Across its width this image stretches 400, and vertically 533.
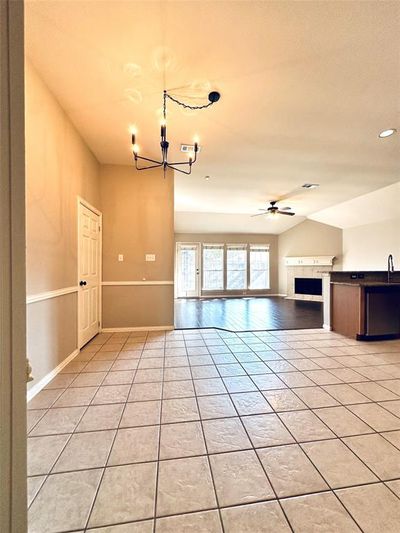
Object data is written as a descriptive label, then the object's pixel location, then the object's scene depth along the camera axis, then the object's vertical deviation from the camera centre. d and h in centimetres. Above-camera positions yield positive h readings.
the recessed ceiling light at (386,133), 306 +170
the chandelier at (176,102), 237 +169
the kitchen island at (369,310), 374 -72
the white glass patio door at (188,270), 897 -17
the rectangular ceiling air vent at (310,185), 522 +174
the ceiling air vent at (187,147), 337 +165
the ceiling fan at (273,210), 625 +143
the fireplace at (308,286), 847 -76
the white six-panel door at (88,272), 330 -10
